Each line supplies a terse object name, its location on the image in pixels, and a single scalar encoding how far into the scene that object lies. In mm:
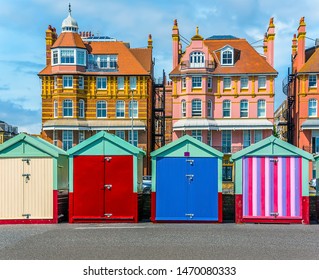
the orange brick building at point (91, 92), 52219
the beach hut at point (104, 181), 17500
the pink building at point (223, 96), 51562
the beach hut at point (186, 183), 17406
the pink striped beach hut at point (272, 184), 17234
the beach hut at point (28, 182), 17516
